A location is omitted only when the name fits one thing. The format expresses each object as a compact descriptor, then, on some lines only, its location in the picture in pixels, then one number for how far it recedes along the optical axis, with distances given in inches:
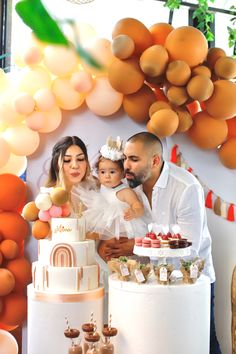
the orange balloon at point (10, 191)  137.7
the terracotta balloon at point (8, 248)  135.7
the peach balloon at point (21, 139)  137.0
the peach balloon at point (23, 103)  134.3
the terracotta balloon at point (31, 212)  136.2
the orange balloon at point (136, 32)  134.5
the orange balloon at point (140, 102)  138.9
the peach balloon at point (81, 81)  136.0
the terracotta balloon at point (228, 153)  142.2
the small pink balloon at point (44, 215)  134.3
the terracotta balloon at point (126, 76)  132.6
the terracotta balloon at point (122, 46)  130.2
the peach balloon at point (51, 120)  141.7
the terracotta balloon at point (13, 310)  139.6
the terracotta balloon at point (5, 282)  132.7
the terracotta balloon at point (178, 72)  128.8
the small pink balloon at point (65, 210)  134.9
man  136.3
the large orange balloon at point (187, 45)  130.8
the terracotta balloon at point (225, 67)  136.7
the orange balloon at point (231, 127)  143.8
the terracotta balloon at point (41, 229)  136.8
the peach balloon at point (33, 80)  138.9
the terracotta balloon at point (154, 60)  129.6
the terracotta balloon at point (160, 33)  138.1
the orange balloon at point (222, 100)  134.5
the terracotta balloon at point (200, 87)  128.7
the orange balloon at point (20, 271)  139.8
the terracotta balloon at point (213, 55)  140.5
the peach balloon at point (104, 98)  139.0
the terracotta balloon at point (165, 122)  131.2
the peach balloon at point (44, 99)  136.1
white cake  125.7
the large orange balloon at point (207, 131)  137.9
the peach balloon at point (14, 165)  142.6
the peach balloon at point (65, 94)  139.6
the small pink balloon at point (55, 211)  134.0
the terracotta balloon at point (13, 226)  138.5
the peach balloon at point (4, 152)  133.7
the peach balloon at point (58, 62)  134.6
